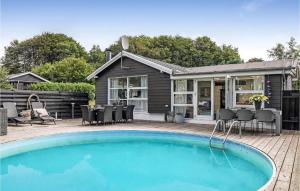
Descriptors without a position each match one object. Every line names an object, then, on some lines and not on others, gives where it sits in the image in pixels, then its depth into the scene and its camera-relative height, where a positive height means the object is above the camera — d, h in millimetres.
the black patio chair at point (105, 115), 11008 -648
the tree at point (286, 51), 24766 +4768
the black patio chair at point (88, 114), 11008 -618
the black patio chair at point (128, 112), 11951 -574
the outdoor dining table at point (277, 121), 8203 -648
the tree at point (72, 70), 28688 +3139
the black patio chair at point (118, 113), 11578 -603
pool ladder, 7255 -1081
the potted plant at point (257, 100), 8523 -3
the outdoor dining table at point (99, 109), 11127 -416
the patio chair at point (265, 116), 8031 -485
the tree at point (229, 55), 34969 +6069
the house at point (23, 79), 25978 +1981
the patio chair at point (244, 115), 8211 -466
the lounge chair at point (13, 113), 10566 -573
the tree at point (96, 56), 41662 +6935
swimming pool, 4891 -1519
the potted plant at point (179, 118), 11766 -810
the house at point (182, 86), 9828 +607
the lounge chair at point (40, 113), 11344 -611
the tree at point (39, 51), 42344 +7740
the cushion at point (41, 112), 11412 -560
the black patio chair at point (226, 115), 8516 -484
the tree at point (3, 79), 17330 +1339
